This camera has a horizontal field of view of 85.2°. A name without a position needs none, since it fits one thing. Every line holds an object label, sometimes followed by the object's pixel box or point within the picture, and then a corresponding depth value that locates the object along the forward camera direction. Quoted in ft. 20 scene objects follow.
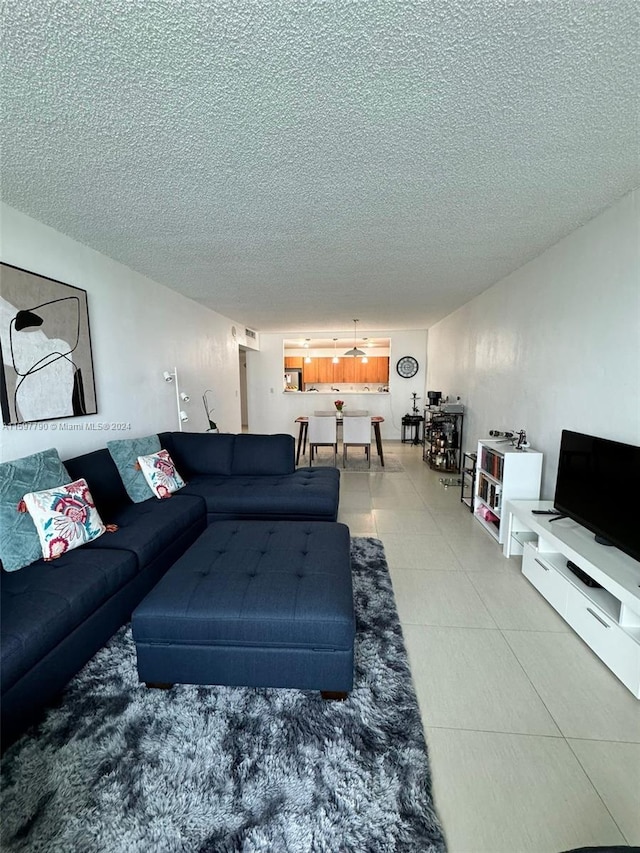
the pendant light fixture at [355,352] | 21.66
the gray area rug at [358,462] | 17.37
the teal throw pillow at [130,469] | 8.59
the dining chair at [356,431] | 17.62
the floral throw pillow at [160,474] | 8.83
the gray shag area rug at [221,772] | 3.29
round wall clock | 24.03
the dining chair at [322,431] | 17.80
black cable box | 6.03
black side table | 22.93
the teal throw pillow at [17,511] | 5.46
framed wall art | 6.86
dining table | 18.43
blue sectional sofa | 4.31
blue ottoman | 4.62
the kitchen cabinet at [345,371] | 26.94
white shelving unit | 9.10
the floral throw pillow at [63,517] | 5.78
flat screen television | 5.63
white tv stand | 4.96
